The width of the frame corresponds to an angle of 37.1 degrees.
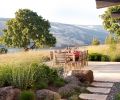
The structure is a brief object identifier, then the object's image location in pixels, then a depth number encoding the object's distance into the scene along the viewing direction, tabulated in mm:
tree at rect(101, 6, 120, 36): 13636
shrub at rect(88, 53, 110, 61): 7864
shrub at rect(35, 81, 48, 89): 3369
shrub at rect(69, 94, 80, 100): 3208
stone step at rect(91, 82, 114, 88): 4074
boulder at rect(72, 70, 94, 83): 4133
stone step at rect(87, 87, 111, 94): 3665
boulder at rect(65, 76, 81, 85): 3852
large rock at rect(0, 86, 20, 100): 2855
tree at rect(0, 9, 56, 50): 20205
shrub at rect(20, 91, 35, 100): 2818
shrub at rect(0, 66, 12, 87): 3344
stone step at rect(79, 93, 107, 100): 3302
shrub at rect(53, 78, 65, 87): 3655
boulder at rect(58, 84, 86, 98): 3373
